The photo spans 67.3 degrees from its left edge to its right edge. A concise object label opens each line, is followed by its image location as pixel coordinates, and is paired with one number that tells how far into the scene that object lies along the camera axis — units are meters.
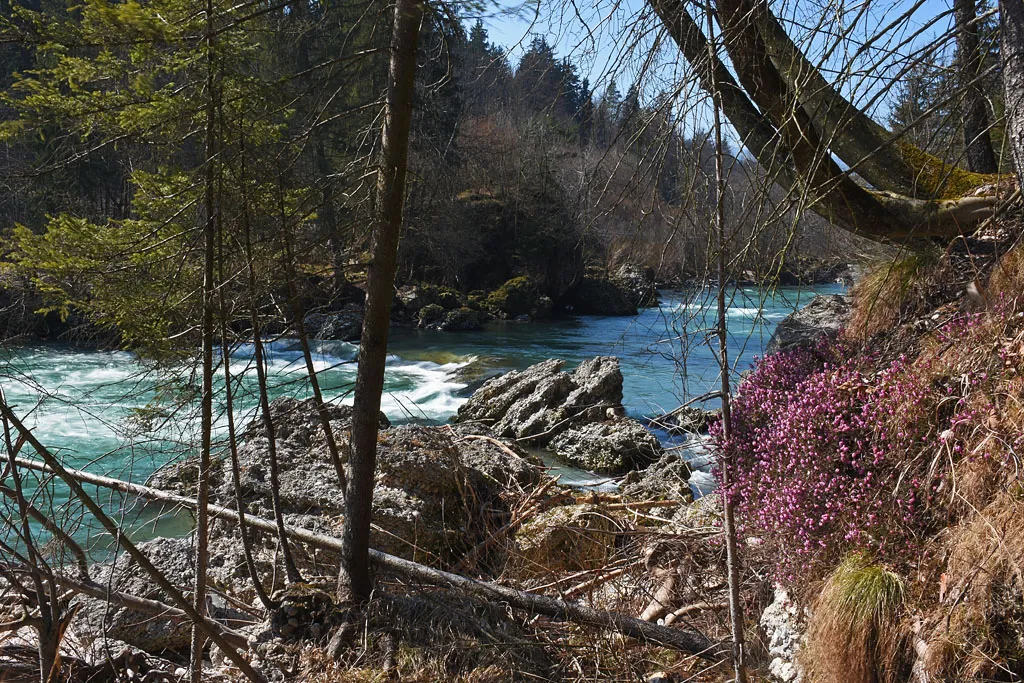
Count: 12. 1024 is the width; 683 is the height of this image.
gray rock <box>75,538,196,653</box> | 4.06
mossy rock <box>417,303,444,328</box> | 22.47
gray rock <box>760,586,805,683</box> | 3.54
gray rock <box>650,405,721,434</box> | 9.01
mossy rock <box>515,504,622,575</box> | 4.80
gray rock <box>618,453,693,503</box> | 6.31
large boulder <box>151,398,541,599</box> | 4.89
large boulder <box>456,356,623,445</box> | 10.84
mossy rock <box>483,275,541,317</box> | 24.47
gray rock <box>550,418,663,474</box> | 9.52
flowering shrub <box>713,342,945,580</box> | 3.51
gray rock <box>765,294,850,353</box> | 8.91
